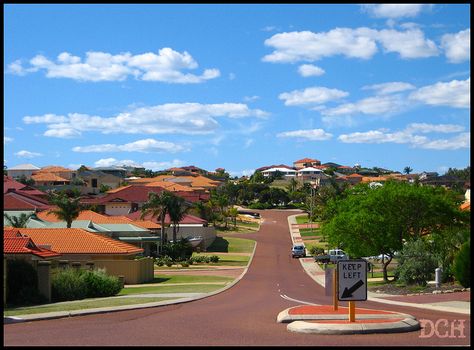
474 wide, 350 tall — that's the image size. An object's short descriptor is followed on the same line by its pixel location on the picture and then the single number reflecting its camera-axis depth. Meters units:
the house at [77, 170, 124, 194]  168.25
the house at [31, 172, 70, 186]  164.25
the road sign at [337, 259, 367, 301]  17.05
